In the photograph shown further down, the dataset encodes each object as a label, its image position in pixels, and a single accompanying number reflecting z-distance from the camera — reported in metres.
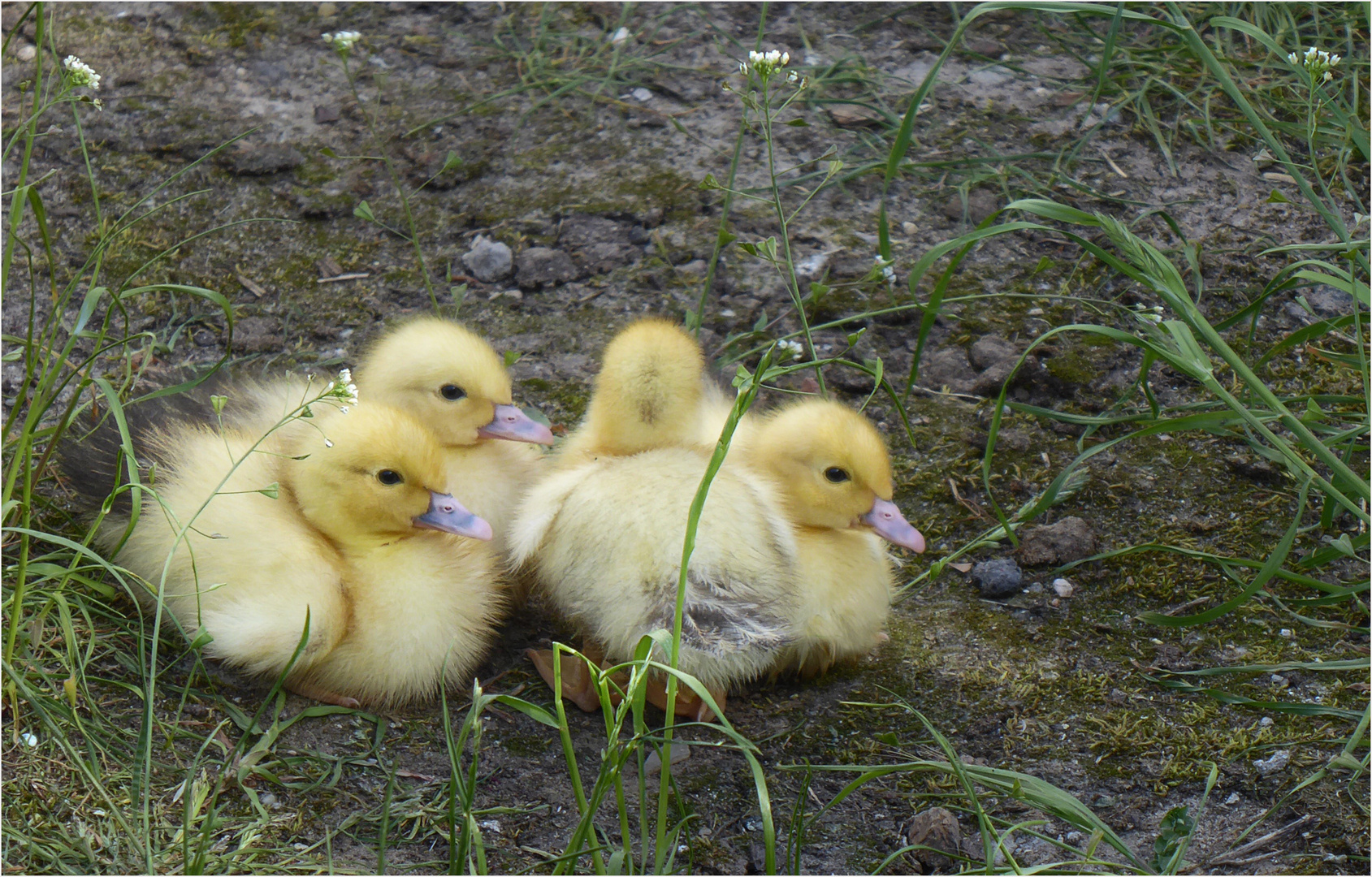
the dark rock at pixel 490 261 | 3.64
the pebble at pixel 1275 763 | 2.17
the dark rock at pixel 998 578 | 2.71
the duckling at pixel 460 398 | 2.68
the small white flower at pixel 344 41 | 3.04
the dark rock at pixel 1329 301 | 3.37
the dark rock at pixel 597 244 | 3.68
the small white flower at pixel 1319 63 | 2.27
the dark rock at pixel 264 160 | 3.89
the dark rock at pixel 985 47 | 4.48
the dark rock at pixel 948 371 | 3.29
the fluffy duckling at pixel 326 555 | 2.25
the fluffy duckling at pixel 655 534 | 2.20
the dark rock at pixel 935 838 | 2.04
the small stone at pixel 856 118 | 4.09
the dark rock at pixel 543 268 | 3.61
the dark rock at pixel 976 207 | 3.77
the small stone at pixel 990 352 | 3.29
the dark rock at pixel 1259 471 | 2.93
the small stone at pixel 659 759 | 2.22
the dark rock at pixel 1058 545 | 2.76
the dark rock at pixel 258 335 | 3.30
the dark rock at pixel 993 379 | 3.24
